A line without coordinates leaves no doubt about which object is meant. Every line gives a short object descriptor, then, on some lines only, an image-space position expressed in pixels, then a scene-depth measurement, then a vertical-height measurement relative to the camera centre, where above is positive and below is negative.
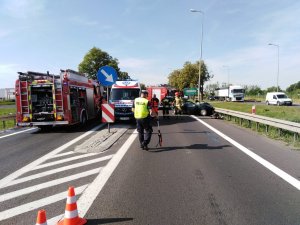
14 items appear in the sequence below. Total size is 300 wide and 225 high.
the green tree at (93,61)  49.18 +8.40
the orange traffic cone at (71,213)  2.81 -1.44
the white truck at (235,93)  43.58 +1.06
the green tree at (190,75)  51.75 +5.69
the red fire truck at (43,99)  10.19 +0.04
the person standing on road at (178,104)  16.00 -0.38
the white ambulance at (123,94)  12.47 +0.32
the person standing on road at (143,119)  6.75 -0.61
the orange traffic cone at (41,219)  2.48 -1.33
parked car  17.22 -0.80
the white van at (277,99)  30.91 -0.12
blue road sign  8.65 +0.95
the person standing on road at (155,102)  9.94 -0.14
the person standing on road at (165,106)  15.47 -0.53
